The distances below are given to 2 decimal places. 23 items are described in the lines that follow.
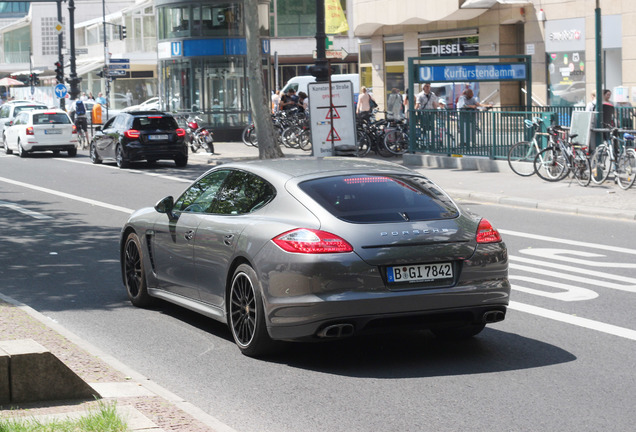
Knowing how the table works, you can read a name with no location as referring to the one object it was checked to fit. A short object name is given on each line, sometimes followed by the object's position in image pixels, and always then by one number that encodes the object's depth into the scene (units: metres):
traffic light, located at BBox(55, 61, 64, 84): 50.22
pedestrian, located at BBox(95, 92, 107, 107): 51.65
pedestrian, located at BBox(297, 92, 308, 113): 35.79
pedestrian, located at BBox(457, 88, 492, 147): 23.42
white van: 51.46
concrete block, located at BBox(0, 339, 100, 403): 5.76
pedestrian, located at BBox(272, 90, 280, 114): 42.31
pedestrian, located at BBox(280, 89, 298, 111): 37.91
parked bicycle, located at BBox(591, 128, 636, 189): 18.84
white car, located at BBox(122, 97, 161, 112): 63.82
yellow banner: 38.51
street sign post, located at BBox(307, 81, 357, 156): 25.16
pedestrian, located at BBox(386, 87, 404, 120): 37.96
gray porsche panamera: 7.02
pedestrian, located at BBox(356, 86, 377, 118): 33.12
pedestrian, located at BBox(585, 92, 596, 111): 21.91
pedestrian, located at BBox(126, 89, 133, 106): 77.25
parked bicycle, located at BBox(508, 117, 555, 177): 21.72
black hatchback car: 28.42
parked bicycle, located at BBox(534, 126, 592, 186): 19.89
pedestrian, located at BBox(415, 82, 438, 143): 24.98
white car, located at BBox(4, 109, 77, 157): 34.72
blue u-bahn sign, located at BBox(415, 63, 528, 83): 24.45
